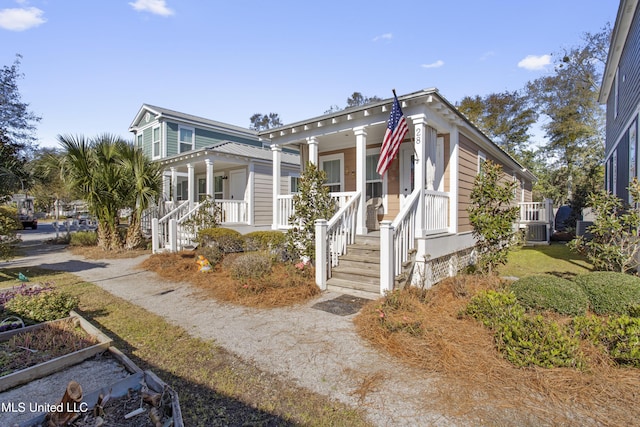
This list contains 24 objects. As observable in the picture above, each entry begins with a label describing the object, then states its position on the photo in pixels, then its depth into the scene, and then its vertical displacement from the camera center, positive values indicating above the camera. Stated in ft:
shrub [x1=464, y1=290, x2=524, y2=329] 11.84 -3.67
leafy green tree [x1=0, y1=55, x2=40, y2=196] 61.98 +19.60
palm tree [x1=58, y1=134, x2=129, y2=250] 36.17 +4.14
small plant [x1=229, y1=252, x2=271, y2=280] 21.02 -3.73
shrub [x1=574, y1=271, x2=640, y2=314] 13.01 -3.30
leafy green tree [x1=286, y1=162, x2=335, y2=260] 22.84 +0.28
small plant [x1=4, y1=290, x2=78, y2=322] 14.12 -4.32
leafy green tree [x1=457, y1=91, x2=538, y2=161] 94.43 +28.88
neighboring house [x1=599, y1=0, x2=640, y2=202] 25.26 +11.03
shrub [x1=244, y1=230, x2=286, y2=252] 27.66 -2.69
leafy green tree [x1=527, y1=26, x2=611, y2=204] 78.59 +28.43
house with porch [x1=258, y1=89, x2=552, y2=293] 20.38 +1.69
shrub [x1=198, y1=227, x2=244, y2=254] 29.71 -2.70
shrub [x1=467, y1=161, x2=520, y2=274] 19.72 -0.33
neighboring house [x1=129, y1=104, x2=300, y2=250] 41.50 +6.43
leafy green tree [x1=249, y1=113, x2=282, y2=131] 183.11 +52.00
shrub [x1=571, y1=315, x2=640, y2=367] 9.50 -3.88
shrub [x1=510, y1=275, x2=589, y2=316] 13.09 -3.52
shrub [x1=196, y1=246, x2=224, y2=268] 27.14 -3.71
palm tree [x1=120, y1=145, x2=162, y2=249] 36.90 +3.74
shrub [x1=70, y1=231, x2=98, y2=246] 45.09 -4.06
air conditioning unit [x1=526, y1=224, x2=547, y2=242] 47.01 -3.00
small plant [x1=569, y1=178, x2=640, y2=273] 17.93 -1.14
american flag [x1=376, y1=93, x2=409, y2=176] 21.12 +5.16
